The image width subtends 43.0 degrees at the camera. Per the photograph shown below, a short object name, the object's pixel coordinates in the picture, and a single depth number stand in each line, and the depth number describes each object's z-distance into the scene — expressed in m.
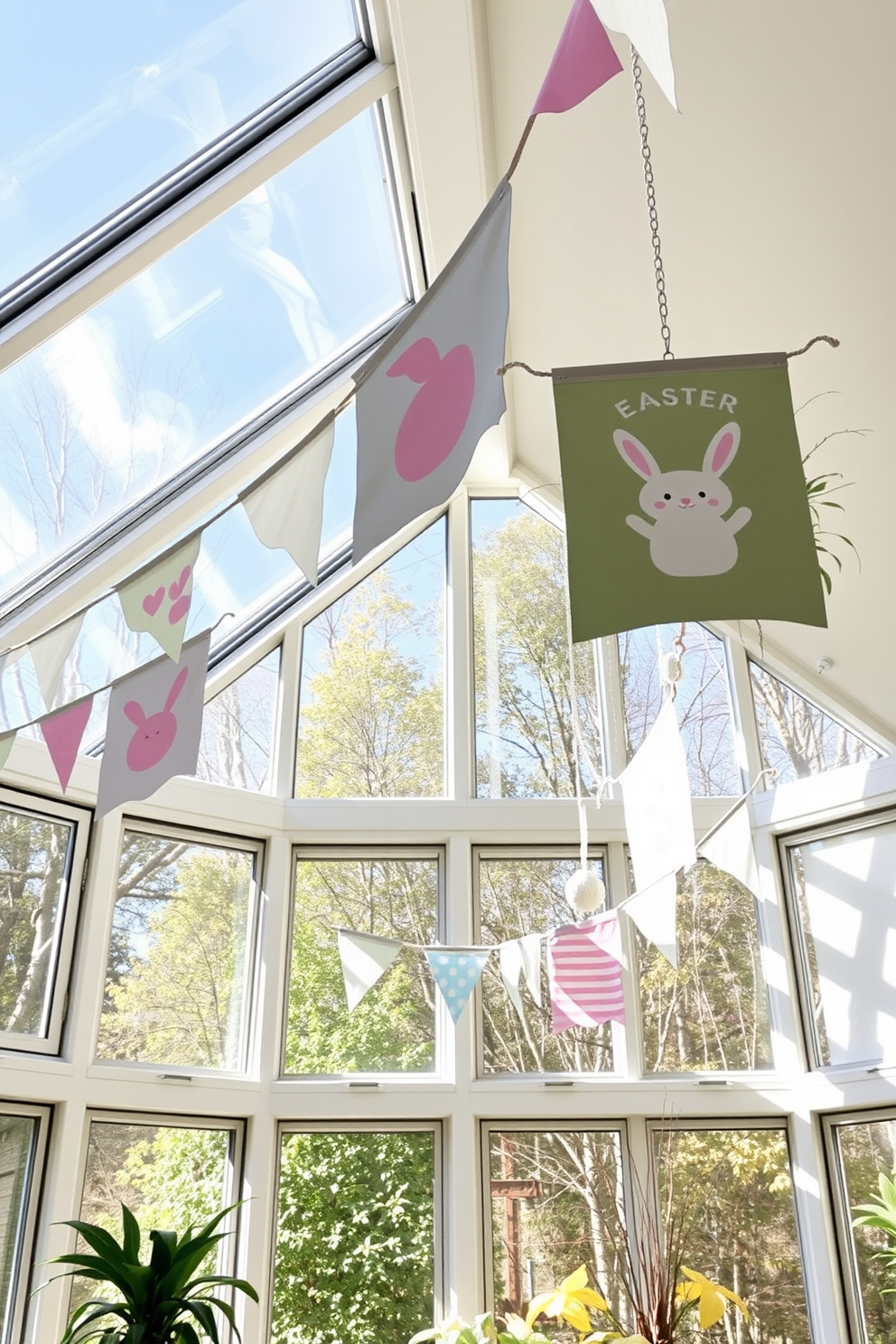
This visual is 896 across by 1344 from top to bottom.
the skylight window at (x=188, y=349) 3.70
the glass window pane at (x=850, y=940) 4.79
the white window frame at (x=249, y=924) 4.78
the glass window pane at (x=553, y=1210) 4.68
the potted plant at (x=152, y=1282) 3.54
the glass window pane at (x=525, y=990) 5.08
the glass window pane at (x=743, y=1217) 4.59
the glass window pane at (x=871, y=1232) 4.46
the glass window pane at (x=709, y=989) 5.06
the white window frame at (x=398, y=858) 4.98
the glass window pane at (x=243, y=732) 5.43
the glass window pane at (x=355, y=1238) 4.58
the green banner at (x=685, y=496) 1.56
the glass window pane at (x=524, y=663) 5.66
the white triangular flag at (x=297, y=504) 2.12
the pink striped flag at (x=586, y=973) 4.38
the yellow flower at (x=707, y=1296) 4.08
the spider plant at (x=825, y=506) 3.82
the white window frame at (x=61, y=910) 4.47
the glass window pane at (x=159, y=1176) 4.48
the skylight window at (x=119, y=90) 2.85
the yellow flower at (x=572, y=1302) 4.17
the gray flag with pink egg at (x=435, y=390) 1.64
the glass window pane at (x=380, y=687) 5.63
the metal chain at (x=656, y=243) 1.66
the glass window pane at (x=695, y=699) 5.63
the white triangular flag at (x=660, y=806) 3.63
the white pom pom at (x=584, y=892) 4.19
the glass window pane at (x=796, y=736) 5.39
